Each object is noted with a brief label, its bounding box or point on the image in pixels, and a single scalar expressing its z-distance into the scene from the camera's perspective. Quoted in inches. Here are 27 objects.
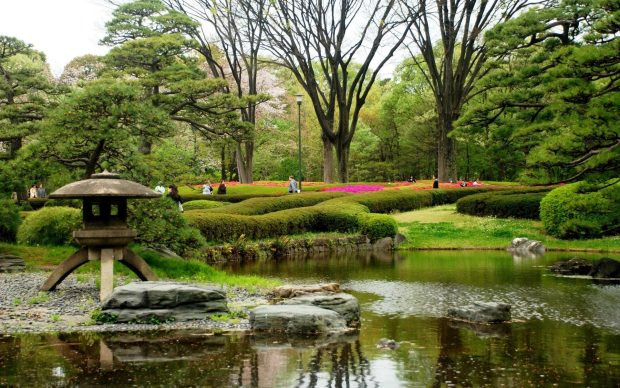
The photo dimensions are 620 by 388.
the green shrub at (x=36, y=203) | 1128.8
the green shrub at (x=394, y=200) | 1146.0
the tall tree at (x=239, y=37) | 1348.4
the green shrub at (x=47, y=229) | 668.7
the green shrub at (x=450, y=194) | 1304.1
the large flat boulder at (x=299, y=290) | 473.1
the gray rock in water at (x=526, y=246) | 898.1
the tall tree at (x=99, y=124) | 523.8
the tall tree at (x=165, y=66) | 1176.8
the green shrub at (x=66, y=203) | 665.7
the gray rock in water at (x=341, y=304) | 402.9
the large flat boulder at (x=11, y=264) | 585.6
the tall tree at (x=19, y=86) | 989.2
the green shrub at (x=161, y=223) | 548.4
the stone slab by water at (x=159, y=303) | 387.5
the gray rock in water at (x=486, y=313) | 404.8
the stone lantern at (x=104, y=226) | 430.6
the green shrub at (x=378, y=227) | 977.5
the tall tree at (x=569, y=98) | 572.7
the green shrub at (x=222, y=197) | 1198.3
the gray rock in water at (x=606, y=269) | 625.0
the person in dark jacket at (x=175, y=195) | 844.9
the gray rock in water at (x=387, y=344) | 332.8
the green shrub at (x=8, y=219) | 641.6
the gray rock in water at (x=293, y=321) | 369.7
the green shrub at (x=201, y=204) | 1064.8
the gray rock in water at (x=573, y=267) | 662.5
